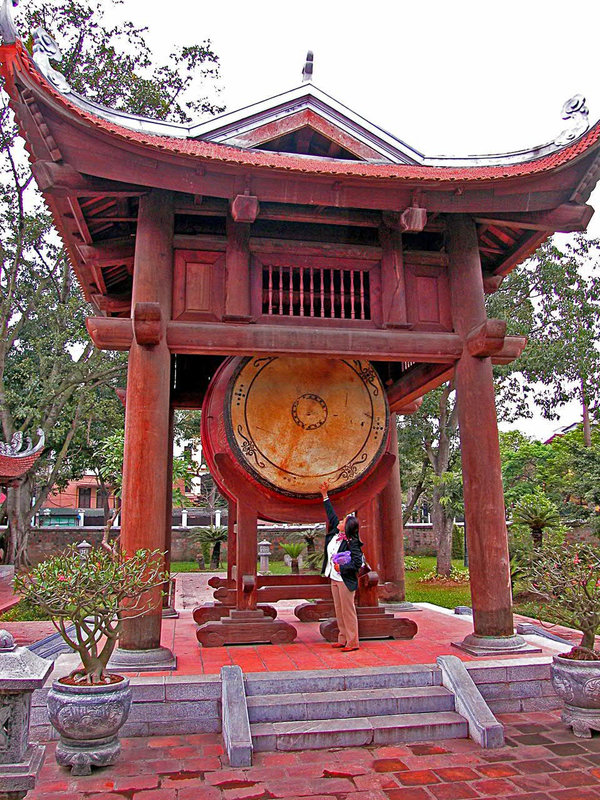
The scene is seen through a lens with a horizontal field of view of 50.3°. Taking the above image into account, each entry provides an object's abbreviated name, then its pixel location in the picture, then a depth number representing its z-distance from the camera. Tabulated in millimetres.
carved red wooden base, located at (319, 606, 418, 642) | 6703
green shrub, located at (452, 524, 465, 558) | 28930
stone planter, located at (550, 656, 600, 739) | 4781
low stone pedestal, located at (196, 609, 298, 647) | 6371
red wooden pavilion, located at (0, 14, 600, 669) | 5773
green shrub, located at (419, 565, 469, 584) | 18875
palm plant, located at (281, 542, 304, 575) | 20406
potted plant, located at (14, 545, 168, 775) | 4184
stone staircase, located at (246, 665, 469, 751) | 4637
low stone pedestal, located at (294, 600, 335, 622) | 7449
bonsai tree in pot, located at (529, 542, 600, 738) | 4801
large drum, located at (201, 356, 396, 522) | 6746
